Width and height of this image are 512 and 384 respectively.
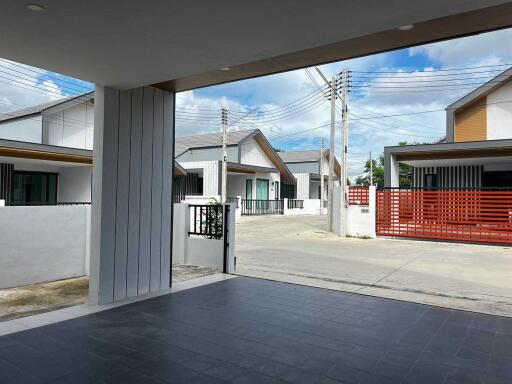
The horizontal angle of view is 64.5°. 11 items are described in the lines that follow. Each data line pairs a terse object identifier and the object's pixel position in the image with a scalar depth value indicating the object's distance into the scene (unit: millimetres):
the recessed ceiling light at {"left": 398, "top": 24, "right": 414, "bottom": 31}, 3315
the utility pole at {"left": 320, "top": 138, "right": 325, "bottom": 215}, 28323
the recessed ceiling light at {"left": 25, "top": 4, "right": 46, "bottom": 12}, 2762
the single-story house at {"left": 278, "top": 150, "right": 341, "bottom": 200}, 32375
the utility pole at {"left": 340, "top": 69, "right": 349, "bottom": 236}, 14109
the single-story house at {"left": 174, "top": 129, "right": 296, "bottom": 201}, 23219
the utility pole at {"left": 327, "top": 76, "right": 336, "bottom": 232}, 15445
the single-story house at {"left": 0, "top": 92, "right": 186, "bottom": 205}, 14884
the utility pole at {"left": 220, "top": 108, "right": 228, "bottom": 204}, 19991
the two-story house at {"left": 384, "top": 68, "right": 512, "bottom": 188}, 14398
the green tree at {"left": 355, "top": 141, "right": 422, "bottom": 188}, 52634
